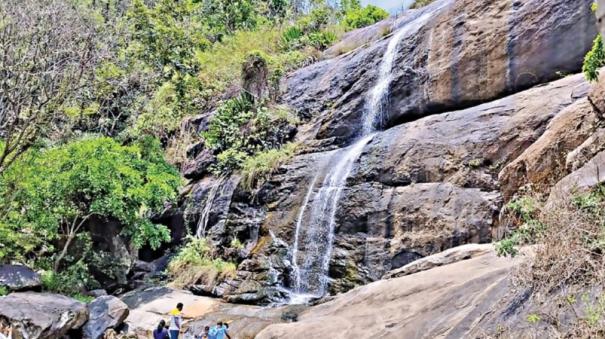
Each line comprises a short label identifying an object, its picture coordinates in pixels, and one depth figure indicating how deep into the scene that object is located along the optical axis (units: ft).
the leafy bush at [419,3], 81.51
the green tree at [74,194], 46.24
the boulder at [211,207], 58.34
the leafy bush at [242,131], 65.26
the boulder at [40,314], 35.22
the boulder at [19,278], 41.22
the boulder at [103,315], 38.99
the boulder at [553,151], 31.29
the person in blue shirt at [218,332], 33.32
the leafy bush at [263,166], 58.44
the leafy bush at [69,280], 46.24
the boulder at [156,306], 42.22
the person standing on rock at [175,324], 36.14
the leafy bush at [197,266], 50.85
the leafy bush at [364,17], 97.55
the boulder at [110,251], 54.08
